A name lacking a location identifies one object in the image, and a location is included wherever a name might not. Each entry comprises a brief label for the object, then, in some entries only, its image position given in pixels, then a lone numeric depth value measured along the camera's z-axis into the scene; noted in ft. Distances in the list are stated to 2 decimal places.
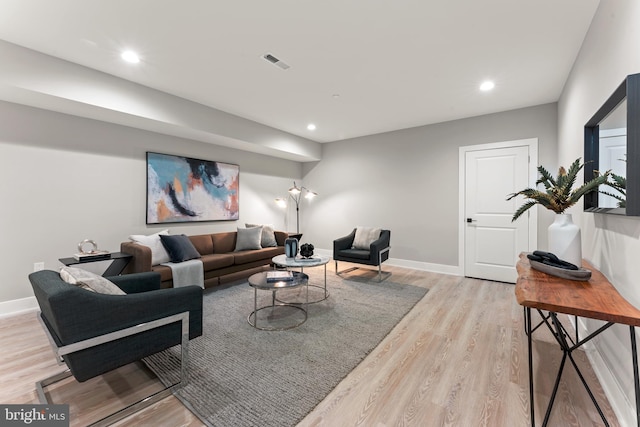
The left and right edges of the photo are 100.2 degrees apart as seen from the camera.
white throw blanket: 10.87
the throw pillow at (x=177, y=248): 11.77
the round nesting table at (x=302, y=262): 10.16
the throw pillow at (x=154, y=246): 11.35
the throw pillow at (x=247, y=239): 14.78
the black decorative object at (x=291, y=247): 11.10
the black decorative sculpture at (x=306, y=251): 11.16
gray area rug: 5.29
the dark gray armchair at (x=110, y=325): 4.50
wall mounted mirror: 4.43
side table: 10.48
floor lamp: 20.77
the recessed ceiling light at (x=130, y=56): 8.44
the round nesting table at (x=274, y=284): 8.46
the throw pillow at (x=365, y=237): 15.24
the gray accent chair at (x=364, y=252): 13.71
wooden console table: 3.75
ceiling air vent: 8.71
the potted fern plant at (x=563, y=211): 5.88
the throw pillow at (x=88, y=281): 5.34
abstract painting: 12.94
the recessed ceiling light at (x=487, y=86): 10.61
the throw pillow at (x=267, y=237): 15.56
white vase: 5.89
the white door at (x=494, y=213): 13.24
